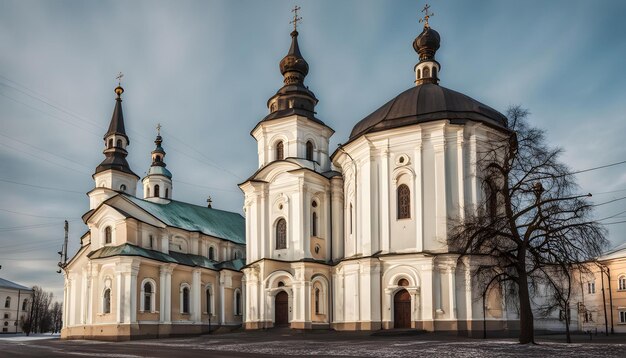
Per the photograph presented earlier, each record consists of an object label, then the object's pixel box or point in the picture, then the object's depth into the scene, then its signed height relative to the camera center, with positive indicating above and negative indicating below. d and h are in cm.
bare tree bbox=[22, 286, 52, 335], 9938 -751
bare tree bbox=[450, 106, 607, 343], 2362 +161
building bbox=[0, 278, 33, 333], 9706 -532
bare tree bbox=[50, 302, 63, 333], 13223 -976
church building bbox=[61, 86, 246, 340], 4266 +29
